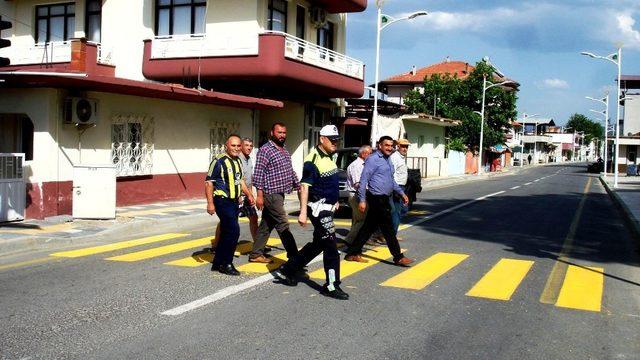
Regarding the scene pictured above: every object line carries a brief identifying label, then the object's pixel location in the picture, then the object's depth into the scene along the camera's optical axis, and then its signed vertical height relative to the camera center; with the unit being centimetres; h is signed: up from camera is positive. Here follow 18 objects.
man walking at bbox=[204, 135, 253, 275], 805 -57
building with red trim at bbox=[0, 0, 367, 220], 1416 +253
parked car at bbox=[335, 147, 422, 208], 1547 -41
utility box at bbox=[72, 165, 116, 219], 1330 -94
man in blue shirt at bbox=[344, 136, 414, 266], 912 -49
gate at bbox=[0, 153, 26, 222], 1235 -73
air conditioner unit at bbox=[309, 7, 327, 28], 2553 +572
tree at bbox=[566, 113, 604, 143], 18038 +1132
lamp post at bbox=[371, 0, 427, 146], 2644 +562
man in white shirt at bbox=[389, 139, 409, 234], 1083 -17
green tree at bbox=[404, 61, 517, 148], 5319 +503
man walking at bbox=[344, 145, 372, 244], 1087 -42
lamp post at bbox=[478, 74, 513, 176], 4841 +359
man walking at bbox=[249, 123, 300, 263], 805 -32
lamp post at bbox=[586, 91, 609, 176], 5299 +467
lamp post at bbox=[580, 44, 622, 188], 3391 +572
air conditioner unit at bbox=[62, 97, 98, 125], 1428 +95
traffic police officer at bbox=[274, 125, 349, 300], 705 -47
